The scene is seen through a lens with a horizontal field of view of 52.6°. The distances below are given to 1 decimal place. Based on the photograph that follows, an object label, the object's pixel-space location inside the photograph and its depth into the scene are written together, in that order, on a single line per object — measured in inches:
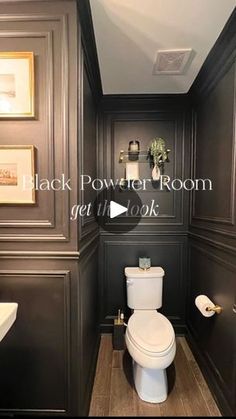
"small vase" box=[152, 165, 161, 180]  92.6
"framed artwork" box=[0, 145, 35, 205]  51.4
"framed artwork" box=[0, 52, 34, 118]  50.3
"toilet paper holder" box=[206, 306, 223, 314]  64.2
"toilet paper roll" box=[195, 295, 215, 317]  67.1
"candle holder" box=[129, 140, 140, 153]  92.6
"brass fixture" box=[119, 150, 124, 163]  95.7
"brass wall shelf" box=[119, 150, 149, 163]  94.9
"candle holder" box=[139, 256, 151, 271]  90.0
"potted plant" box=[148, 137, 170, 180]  91.7
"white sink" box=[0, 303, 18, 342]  41.3
